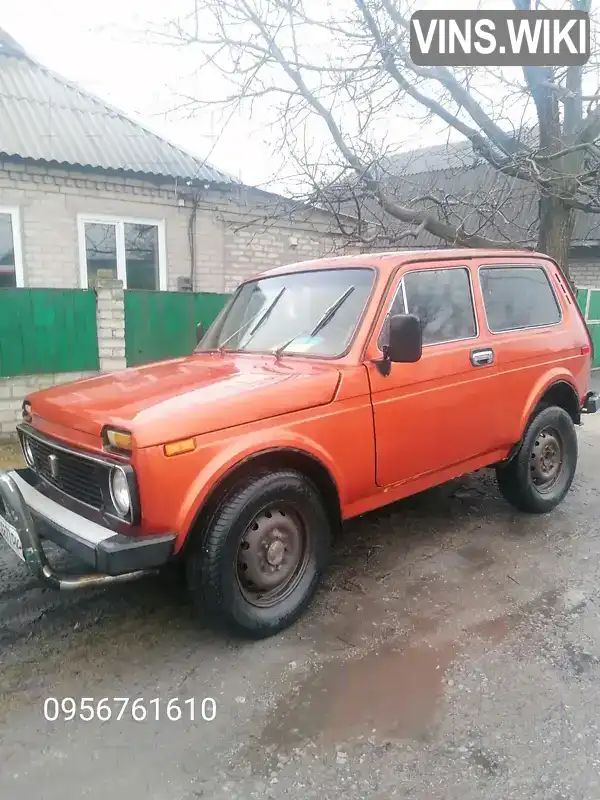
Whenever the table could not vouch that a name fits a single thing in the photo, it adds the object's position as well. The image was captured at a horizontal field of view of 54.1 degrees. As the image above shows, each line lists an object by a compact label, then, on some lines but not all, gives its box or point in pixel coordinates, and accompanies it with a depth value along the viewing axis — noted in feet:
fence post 21.89
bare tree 26.84
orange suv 8.50
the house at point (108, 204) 28.50
